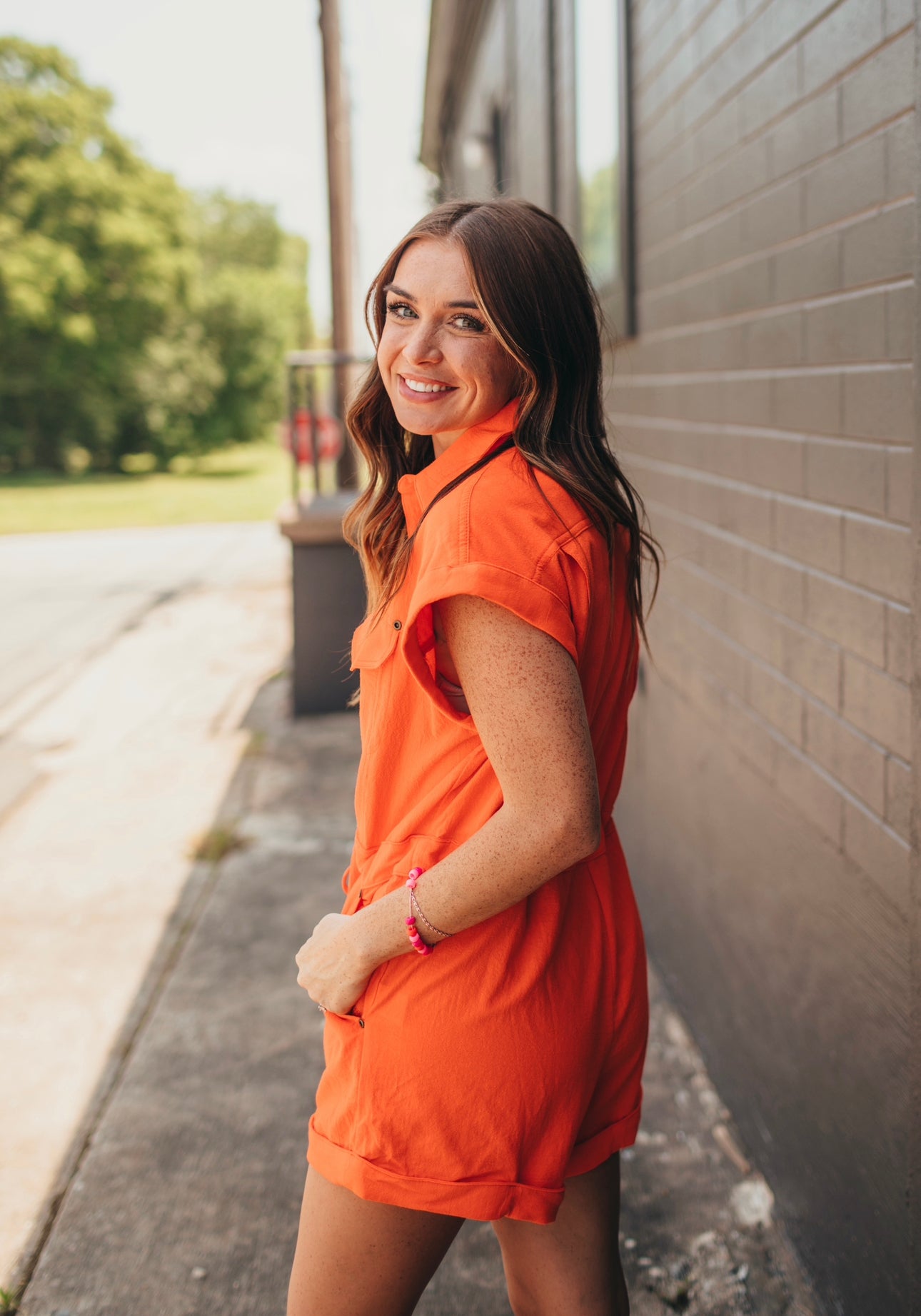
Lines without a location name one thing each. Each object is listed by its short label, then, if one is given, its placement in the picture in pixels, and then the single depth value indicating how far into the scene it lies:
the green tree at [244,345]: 37.19
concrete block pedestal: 7.08
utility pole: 9.98
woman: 1.30
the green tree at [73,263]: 33.47
